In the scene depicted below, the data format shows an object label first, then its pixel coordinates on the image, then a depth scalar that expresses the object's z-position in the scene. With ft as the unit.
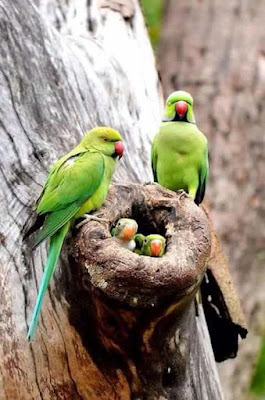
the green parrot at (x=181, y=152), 24.91
